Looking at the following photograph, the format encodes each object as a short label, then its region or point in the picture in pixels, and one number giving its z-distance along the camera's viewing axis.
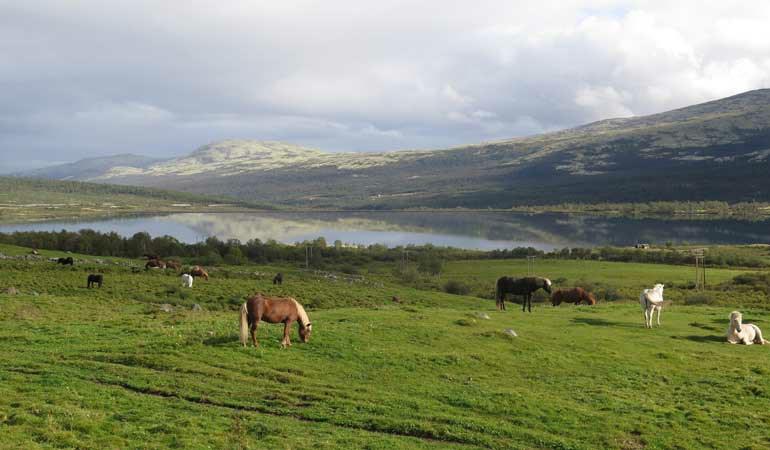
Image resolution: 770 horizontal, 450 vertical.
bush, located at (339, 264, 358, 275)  78.06
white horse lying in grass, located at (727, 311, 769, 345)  22.64
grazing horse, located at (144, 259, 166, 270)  54.88
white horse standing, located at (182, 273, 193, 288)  42.06
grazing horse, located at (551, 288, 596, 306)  38.06
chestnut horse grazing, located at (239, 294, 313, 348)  16.84
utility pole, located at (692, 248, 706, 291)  56.10
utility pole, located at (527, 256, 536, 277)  72.53
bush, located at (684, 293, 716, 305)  41.84
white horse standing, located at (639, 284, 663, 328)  25.14
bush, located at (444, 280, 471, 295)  60.97
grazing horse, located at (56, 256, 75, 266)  50.53
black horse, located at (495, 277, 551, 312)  31.08
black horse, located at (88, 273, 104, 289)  39.10
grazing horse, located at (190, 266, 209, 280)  50.38
